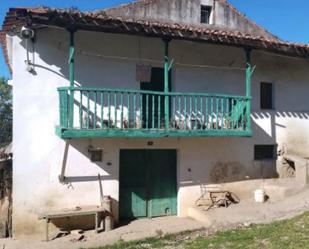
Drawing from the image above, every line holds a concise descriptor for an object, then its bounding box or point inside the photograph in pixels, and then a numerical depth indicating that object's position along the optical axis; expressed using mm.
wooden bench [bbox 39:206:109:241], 9188
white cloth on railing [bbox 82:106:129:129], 9482
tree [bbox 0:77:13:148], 32562
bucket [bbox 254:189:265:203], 11406
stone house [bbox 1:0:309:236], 9656
